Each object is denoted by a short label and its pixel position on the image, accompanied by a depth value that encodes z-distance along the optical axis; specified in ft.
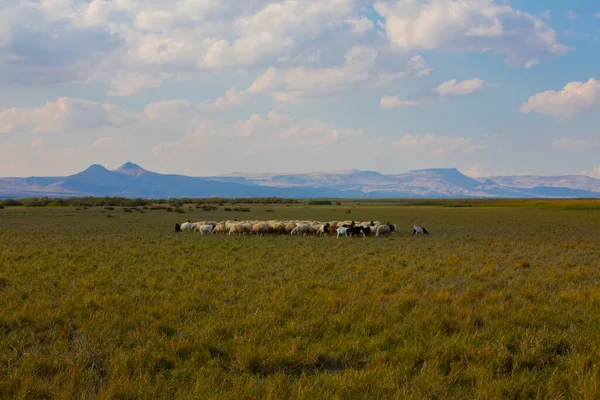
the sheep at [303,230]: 87.25
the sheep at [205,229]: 91.86
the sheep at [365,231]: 84.05
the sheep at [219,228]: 92.38
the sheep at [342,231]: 82.07
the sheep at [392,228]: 91.64
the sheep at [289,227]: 89.66
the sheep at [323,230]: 86.10
